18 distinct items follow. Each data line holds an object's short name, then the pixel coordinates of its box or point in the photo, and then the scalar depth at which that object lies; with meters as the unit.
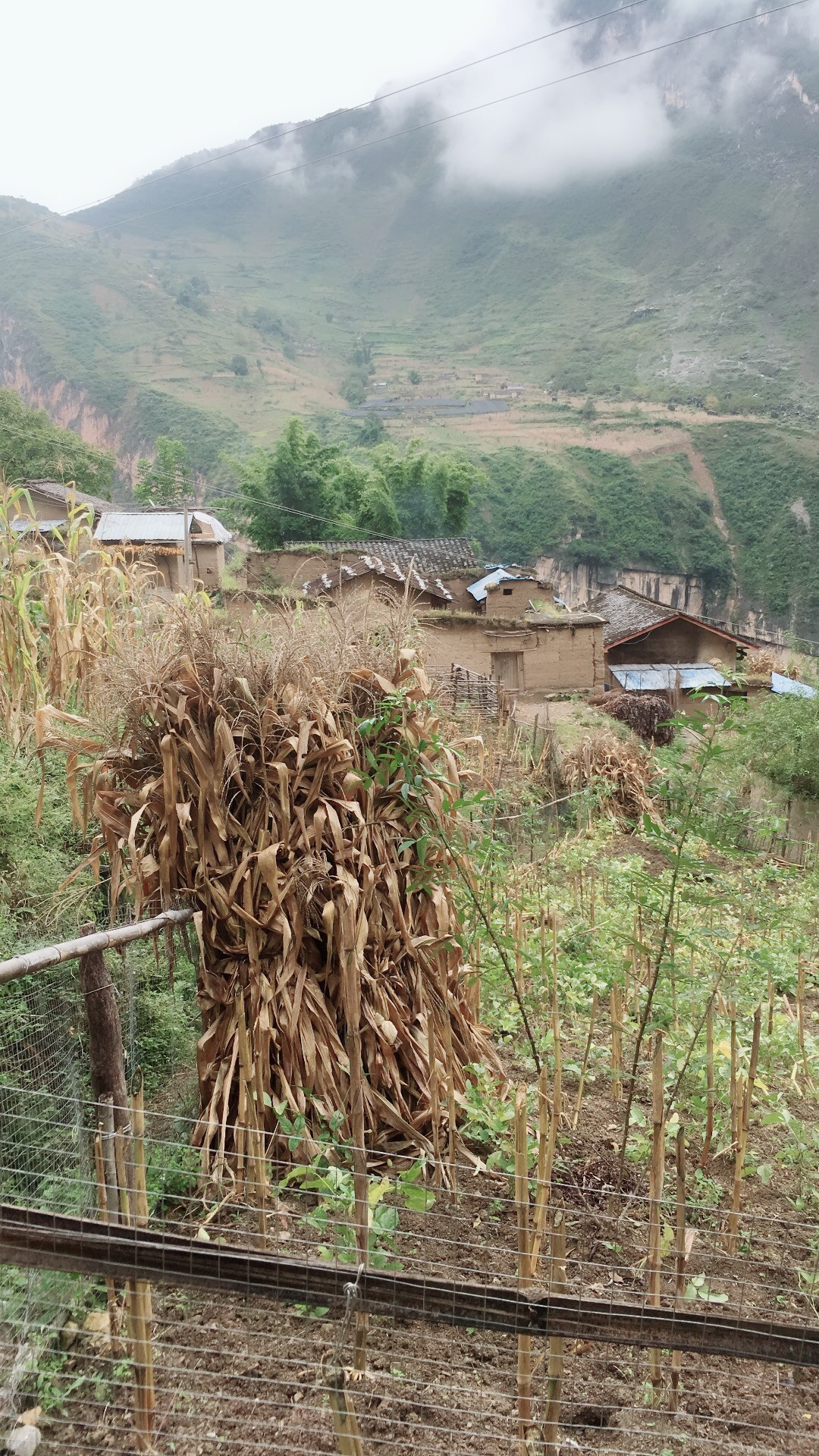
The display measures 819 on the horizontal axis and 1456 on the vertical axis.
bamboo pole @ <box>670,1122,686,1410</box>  2.33
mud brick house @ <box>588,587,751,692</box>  30.66
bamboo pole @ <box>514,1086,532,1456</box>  2.04
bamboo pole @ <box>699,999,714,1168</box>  3.10
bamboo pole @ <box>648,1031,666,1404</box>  2.44
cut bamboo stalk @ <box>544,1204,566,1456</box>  2.05
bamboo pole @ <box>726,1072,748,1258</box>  2.94
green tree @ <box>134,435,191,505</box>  45.69
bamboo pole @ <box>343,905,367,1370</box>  2.20
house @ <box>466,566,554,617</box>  24.70
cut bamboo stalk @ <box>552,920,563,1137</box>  3.03
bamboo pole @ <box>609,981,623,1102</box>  3.89
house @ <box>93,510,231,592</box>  21.69
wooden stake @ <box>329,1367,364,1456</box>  1.83
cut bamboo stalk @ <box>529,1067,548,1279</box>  2.44
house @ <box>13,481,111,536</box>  27.62
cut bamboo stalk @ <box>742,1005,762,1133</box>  3.09
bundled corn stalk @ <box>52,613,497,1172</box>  3.19
